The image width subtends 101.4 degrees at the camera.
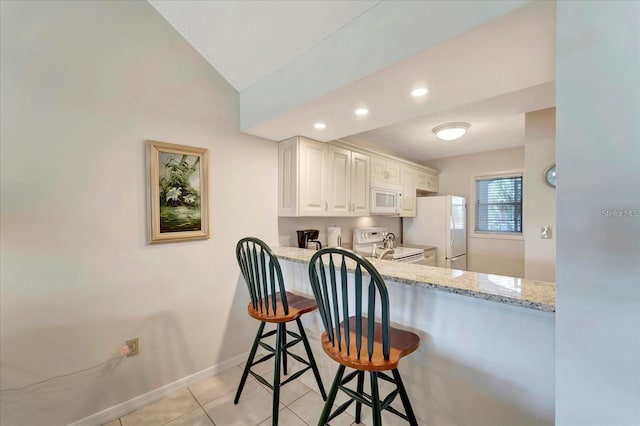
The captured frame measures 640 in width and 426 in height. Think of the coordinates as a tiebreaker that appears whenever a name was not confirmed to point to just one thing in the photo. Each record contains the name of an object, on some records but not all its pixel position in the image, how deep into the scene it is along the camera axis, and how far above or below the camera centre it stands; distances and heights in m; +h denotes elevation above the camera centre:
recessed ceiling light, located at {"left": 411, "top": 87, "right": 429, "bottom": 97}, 1.60 +0.73
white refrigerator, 3.95 -0.31
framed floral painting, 1.93 +0.14
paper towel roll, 3.20 -0.33
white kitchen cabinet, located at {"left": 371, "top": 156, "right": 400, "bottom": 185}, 3.53 +0.55
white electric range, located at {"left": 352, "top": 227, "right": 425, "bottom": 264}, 3.54 -0.54
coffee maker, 2.86 -0.32
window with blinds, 4.02 +0.05
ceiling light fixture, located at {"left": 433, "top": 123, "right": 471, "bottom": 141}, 2.86 +0.86
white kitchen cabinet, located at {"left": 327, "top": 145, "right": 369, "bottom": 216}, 2.92 +0.32
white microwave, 3.48 +0.14
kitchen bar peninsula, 1.08 -0.63
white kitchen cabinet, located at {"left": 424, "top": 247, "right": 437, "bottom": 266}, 3.93 -0.73
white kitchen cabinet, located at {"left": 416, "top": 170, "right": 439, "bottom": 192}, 4.36 +0.47
